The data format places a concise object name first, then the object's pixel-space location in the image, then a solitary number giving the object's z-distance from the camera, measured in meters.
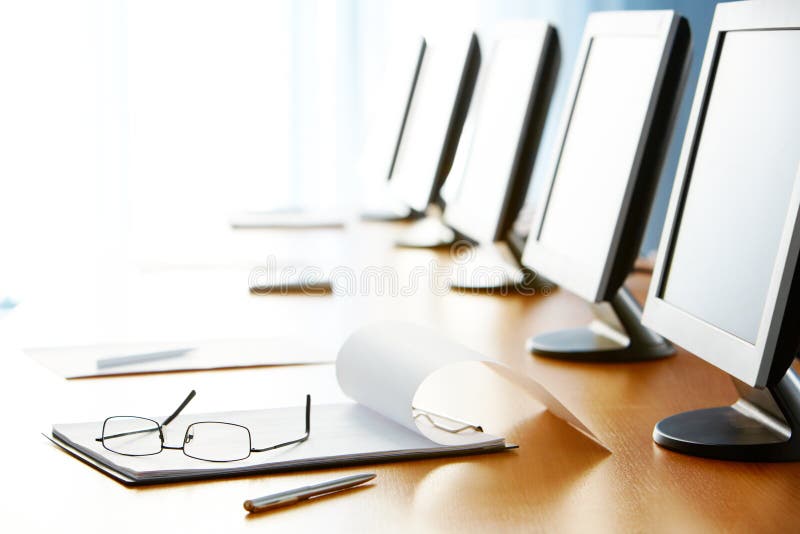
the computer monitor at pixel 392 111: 2.73
